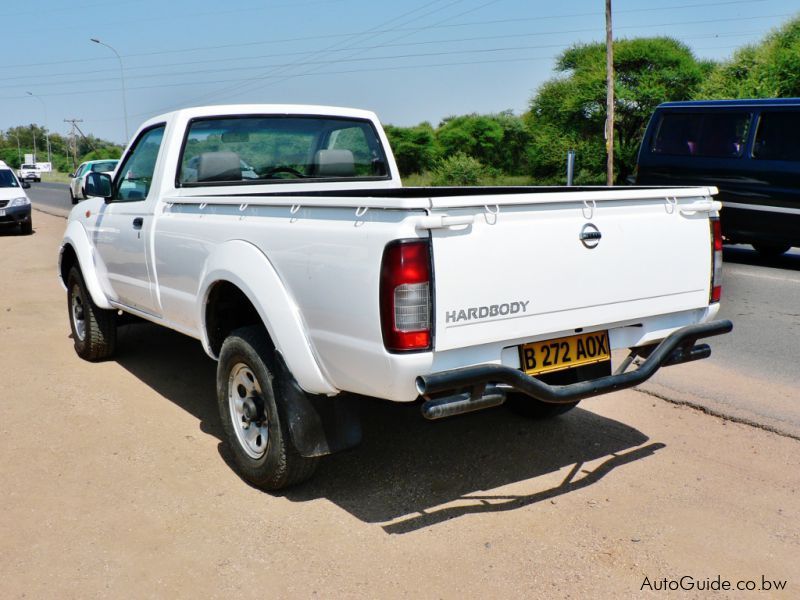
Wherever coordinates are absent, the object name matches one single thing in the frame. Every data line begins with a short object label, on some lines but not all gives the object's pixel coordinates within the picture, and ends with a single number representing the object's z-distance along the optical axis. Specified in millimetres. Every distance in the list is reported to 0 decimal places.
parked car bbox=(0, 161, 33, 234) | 18156
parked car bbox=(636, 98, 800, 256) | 10930
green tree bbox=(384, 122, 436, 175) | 53188
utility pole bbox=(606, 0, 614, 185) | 27422
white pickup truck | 3002
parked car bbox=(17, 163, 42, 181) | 69875
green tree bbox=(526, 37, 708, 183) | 36156
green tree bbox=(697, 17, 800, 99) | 22000
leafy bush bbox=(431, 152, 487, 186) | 46062
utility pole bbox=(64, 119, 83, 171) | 94381
